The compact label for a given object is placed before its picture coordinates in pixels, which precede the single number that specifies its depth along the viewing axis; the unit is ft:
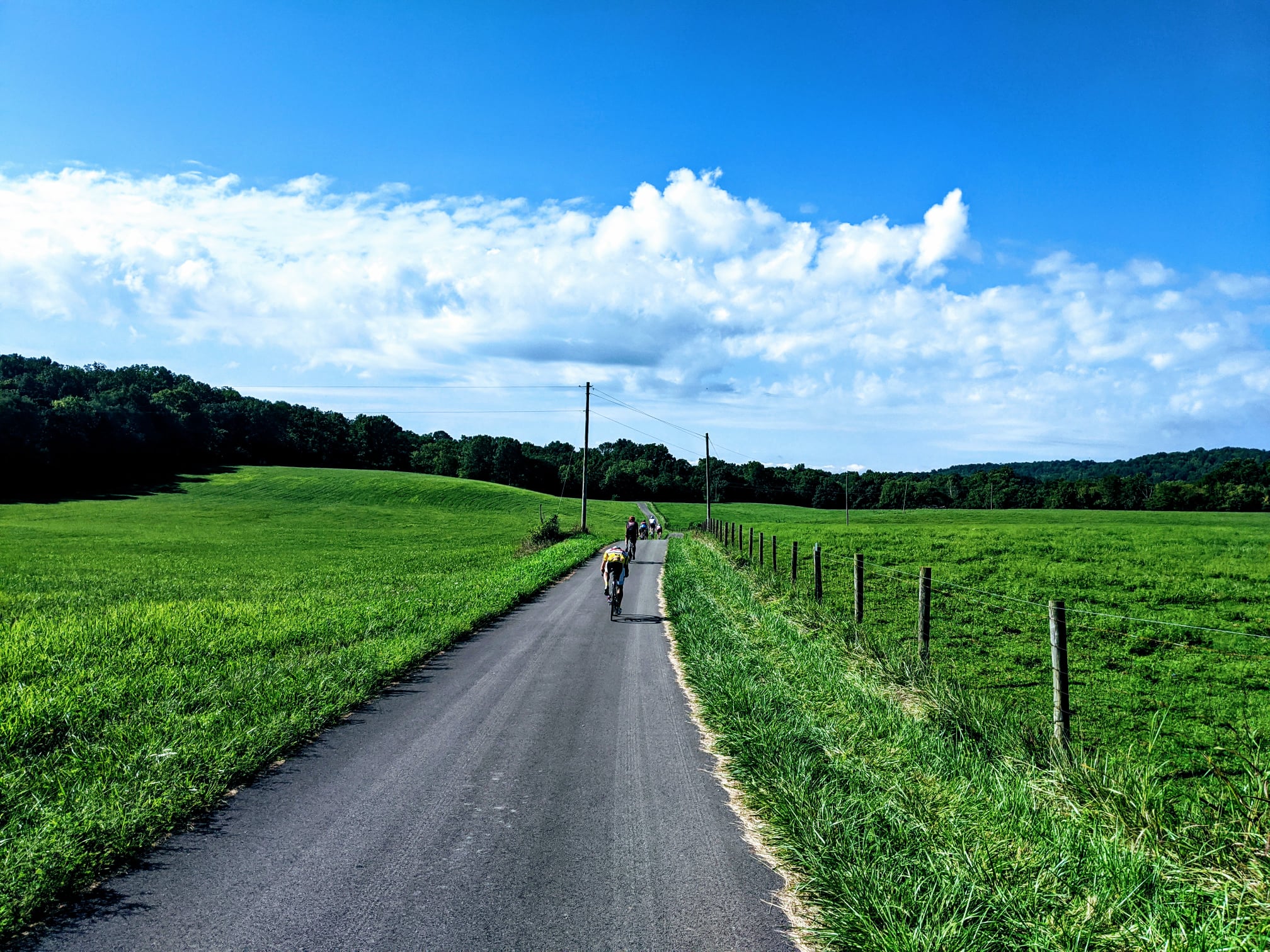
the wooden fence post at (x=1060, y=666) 21.63
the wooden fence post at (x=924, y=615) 33.01
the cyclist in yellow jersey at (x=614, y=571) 52.16
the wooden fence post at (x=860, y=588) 40.81
